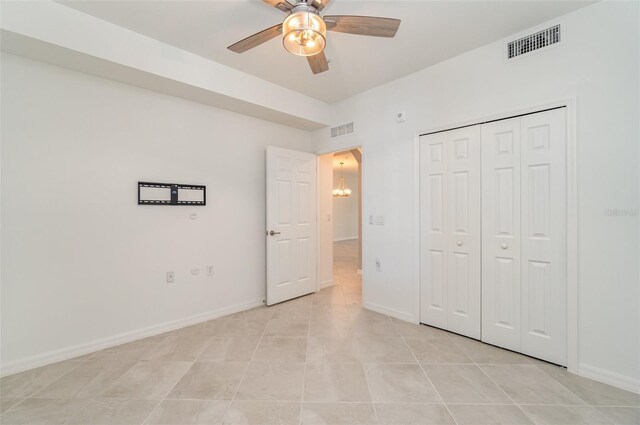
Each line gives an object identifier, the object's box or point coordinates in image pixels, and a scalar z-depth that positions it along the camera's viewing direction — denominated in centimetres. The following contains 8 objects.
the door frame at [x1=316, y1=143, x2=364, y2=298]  407
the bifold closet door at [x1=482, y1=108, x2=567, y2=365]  212
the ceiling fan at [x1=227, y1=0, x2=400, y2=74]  161
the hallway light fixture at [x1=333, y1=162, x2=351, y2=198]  854
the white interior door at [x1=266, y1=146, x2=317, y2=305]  354
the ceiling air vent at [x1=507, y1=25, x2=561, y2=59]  212
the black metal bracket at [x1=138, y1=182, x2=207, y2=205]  267
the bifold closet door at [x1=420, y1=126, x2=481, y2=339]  258
